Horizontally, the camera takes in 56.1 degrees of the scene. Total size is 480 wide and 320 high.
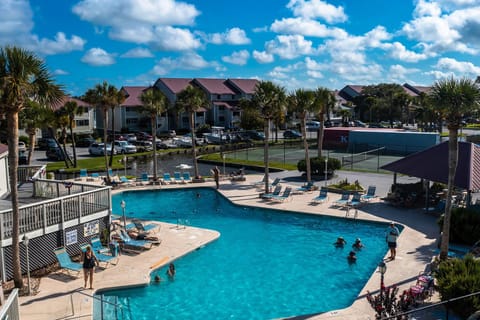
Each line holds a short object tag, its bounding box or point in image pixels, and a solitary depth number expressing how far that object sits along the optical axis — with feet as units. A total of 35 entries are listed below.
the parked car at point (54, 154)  163.73
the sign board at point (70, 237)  62.34
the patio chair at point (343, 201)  89.90
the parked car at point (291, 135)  221.33
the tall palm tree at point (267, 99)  100.83
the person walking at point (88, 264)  51.97
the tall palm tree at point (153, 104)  112.88
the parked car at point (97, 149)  173.33
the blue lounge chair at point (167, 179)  116.88
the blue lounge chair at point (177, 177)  118.29
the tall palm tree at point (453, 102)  51.55
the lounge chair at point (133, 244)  66.18
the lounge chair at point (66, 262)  56.59
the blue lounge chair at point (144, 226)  71.87
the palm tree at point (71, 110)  136.21
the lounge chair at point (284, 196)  94.58
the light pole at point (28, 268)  51.19
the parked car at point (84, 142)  205.26
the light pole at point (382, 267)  43.37
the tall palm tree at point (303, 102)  108.78
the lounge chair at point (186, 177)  119.35
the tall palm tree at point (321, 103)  110.83
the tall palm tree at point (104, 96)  112.98
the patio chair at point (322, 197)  93.25
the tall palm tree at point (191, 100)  116.06
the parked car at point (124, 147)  174.46
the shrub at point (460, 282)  40.29
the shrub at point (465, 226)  63.26
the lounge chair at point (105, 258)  59.82
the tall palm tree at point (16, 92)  45.68
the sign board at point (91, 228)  65.77
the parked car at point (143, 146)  182.50
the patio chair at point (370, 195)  91.66
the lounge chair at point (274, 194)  96.35
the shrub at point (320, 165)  117.60
